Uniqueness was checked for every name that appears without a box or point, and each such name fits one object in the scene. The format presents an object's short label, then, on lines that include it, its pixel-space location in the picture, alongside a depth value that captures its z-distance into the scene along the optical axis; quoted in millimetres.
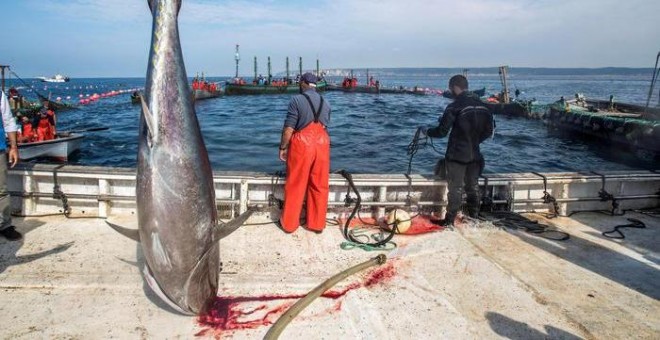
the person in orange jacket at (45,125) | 15154
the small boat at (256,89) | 52750
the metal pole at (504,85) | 33750
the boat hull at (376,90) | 57900
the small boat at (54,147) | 14219
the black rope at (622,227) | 5434
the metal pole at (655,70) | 18553
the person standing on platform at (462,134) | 5465
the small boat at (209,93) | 46106
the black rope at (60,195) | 5270
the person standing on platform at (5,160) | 4539
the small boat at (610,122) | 20109
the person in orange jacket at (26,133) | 14547
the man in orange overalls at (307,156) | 4992
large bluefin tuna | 2986
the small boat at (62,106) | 35606
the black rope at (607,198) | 6211
